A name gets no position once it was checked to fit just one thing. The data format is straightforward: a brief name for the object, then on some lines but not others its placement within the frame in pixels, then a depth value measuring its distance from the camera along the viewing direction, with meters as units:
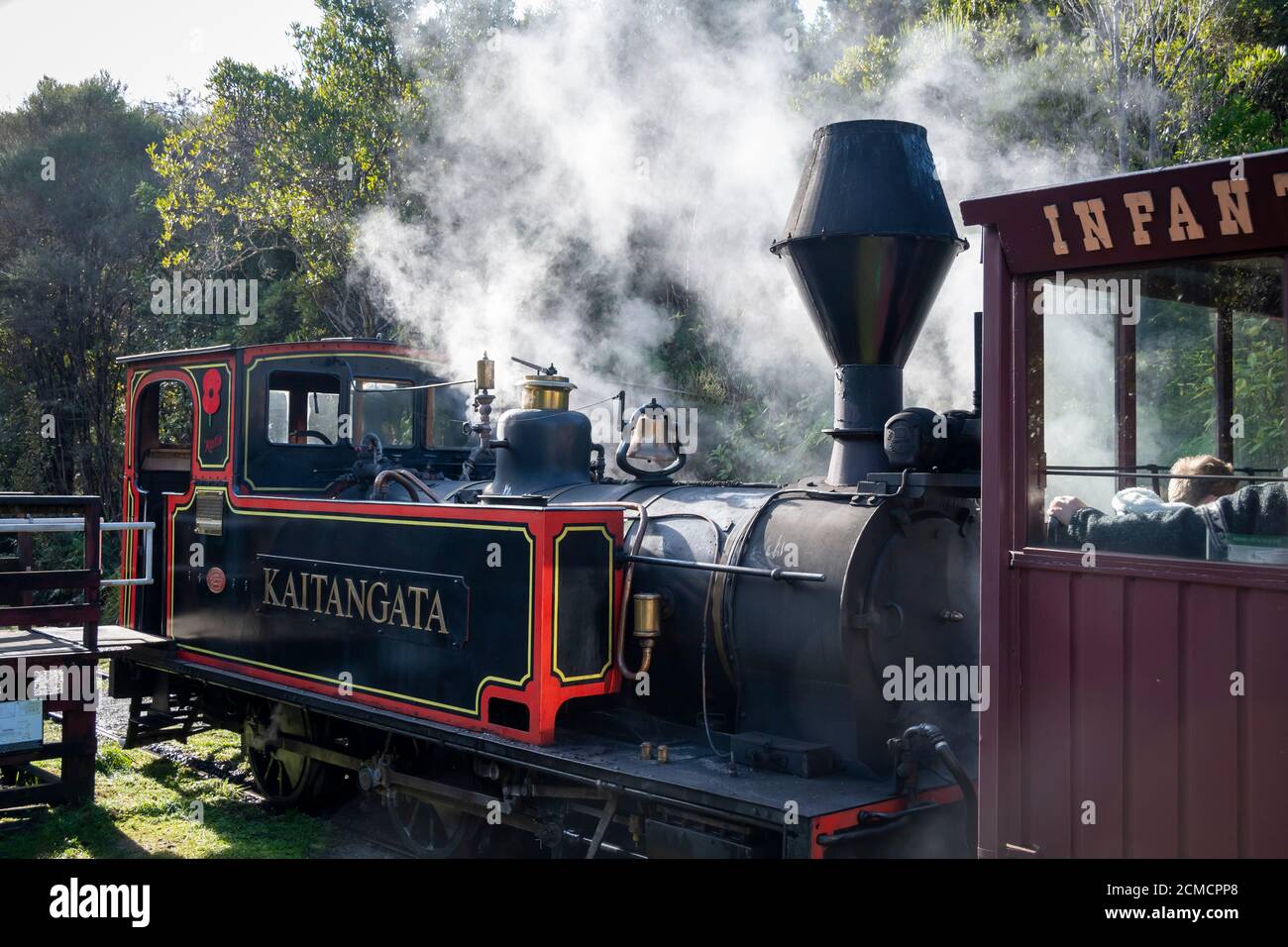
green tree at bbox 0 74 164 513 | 19.25
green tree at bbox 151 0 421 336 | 15.84
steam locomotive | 4.27
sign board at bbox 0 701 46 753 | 6.29
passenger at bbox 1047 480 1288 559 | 2.97
